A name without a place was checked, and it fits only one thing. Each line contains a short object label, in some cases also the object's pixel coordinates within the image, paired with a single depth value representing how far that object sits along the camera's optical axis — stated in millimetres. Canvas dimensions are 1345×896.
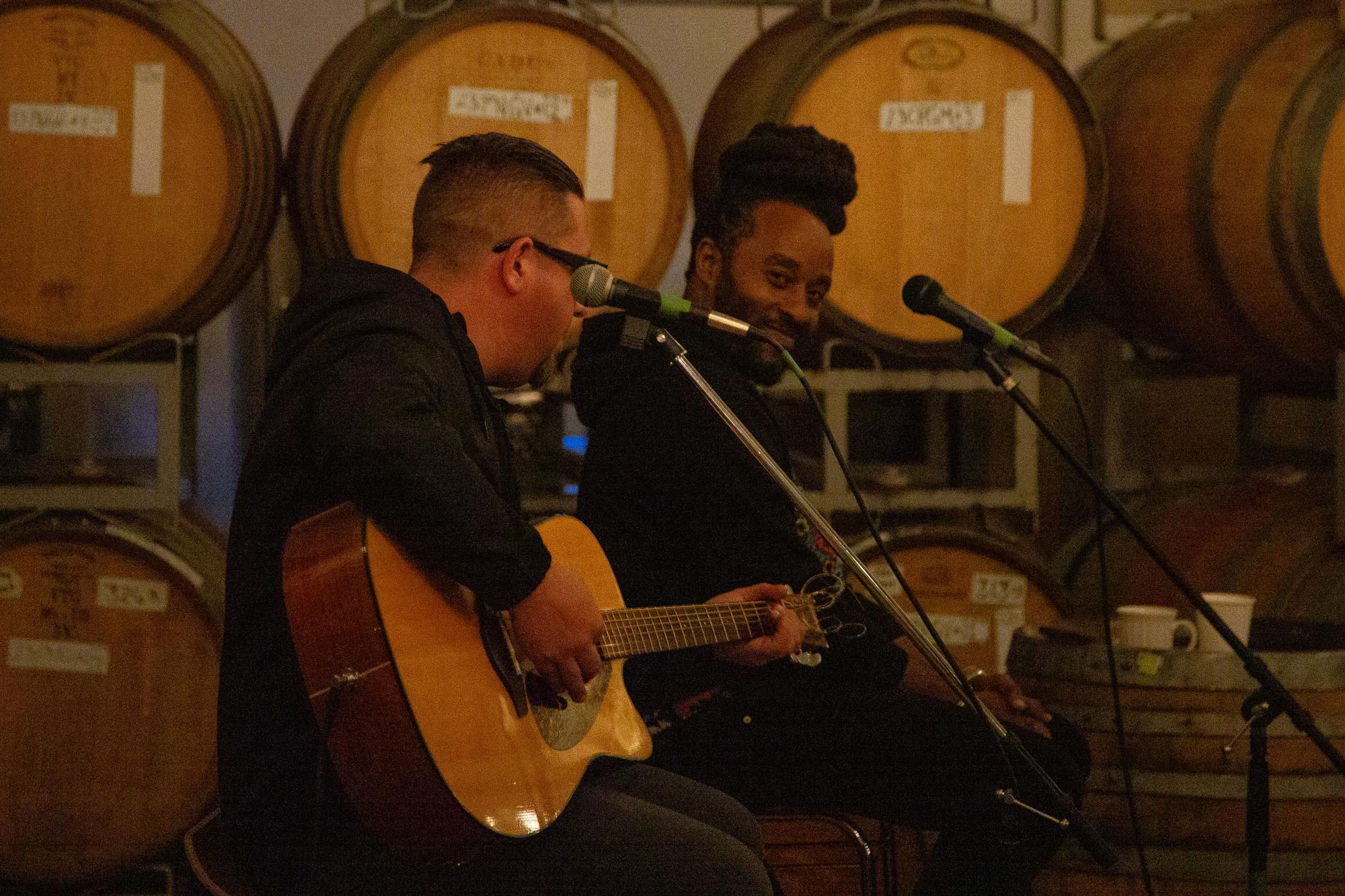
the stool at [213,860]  3361
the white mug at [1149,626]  5273
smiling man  4648
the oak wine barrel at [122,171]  5832
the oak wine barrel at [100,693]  5953
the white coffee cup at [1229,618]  5219
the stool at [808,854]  4840
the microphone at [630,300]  3664
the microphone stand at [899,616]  3818
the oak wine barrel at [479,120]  5980
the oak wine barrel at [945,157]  6332
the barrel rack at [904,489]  6363
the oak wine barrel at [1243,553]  6570
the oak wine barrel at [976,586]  6539
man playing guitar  3238
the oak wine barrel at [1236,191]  6598
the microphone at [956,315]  3936
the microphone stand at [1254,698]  3908
